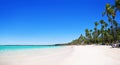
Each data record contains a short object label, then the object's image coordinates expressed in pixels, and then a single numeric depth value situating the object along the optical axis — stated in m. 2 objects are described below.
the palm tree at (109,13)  23.73
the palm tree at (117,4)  16.57
